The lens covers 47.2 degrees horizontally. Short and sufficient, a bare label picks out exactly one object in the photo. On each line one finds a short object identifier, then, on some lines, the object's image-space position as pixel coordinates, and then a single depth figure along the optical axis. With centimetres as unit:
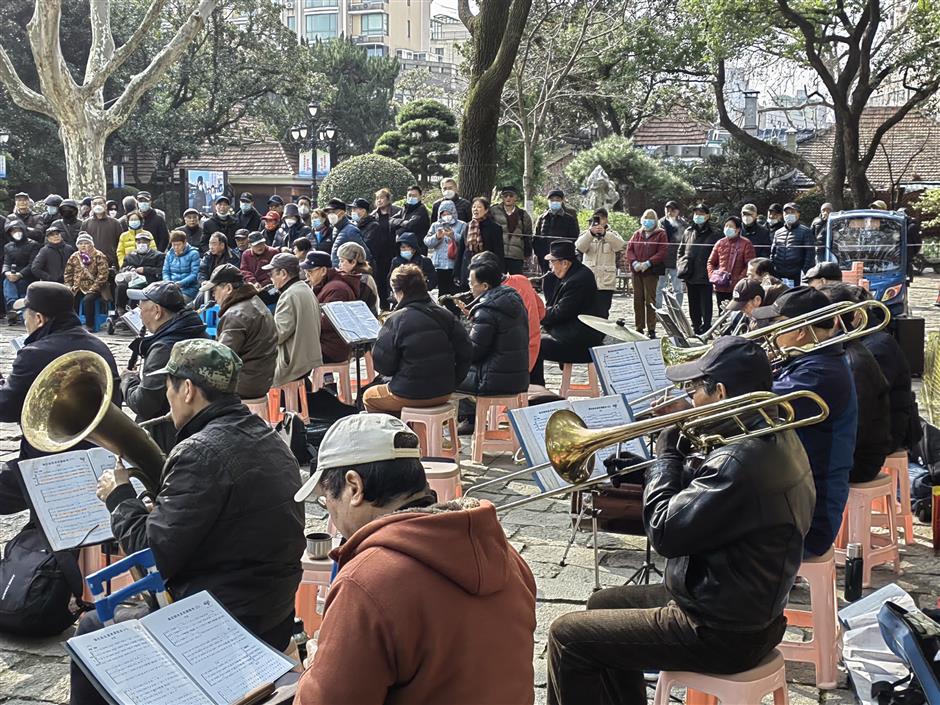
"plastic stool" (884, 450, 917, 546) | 622
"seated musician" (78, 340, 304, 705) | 358
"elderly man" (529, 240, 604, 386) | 945
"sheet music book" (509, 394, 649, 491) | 503
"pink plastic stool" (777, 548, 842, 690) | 454
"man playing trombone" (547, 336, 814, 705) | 342
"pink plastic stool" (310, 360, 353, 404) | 959
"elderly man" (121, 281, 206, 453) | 570
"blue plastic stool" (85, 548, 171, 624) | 340
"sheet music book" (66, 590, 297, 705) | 286
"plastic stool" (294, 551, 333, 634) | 448
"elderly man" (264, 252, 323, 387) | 883
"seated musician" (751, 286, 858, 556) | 466
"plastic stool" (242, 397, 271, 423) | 830
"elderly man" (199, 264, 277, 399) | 779
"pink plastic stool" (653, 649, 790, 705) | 353
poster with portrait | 3462
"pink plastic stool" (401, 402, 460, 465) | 756
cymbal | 631
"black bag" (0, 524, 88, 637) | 498
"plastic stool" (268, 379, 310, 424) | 927
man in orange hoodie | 238
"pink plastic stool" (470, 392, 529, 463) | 821
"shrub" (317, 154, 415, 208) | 2120
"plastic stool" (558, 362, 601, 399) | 984
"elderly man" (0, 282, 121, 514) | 568
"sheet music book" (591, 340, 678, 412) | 618
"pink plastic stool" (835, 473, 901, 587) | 572
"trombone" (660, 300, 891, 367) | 507
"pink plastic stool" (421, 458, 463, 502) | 588
